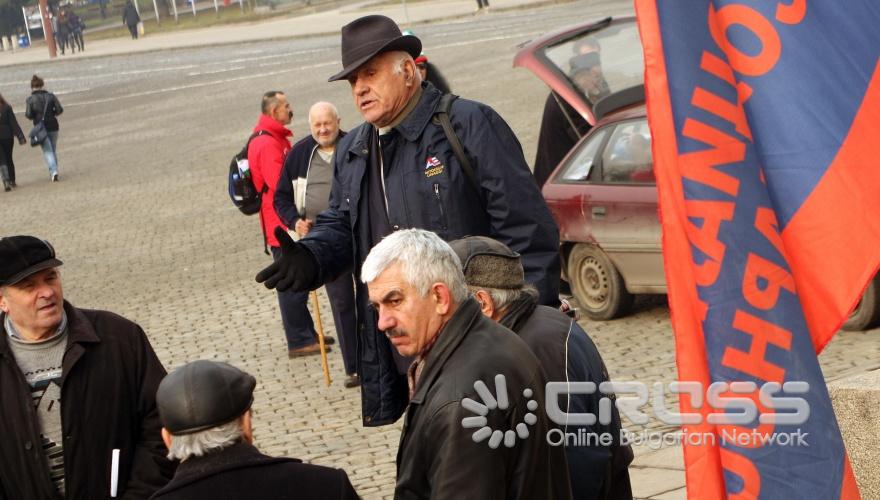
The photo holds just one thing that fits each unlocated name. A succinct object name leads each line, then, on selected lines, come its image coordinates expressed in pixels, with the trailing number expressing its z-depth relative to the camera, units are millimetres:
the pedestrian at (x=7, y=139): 25203
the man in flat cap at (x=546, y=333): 4551
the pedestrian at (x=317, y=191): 9922
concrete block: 6086
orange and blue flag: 3979
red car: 10898
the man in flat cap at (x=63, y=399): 5305
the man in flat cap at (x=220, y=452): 3730
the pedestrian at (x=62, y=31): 57781
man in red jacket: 11109
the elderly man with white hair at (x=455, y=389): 3797
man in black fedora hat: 5547
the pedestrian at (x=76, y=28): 57781
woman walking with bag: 25641
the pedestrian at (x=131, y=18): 59094
